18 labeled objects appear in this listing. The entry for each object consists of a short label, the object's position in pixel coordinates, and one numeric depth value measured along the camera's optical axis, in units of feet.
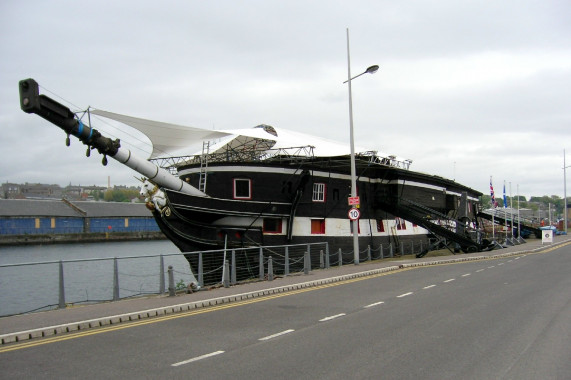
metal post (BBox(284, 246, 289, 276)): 65.82
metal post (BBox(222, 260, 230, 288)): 54.76
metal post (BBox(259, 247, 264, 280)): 61.93
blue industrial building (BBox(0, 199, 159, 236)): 242.60
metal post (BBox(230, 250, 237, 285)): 57.88
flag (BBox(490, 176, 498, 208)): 201.90
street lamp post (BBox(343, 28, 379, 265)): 77.23
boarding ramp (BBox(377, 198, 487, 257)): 108.27
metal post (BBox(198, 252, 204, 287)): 54.54
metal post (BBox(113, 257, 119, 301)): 45.88
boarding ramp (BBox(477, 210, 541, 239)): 212.23
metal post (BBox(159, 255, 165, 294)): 49.78
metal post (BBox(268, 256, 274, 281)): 60.54
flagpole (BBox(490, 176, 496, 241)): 201.57
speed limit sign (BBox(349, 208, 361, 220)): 74.59
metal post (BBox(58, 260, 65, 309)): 41.70
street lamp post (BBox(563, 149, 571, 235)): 255.72
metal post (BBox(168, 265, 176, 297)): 48.41
